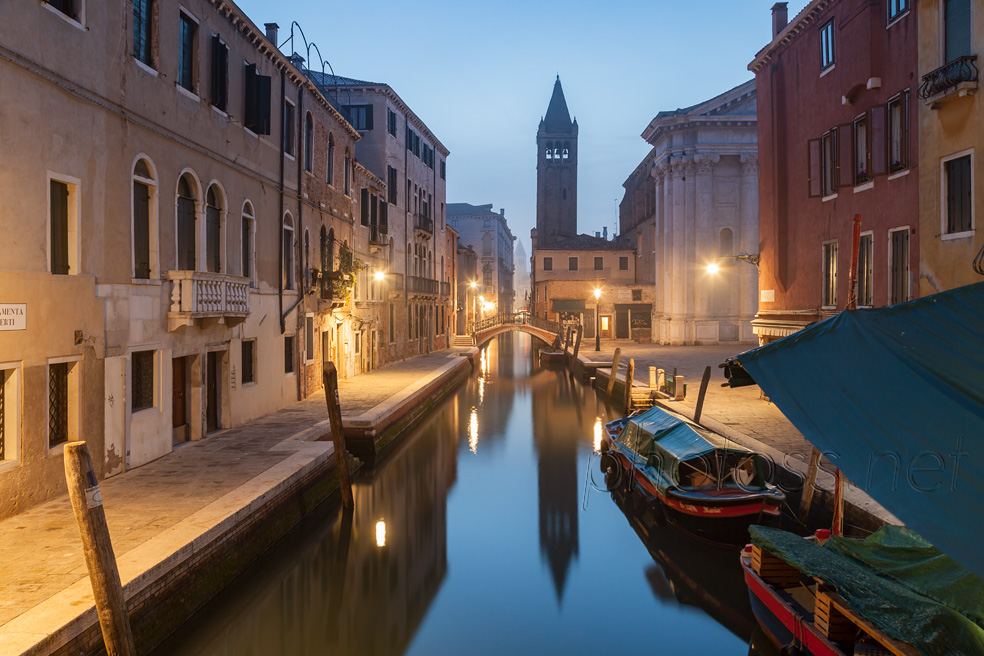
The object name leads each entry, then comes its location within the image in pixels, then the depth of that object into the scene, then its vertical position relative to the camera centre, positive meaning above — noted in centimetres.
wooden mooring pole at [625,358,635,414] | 1936 -179
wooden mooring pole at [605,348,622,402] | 2295 -170
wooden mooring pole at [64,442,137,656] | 522 -171
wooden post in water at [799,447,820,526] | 902 -209
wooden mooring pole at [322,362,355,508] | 1077 -168
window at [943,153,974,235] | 1021 +194
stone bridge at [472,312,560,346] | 4287 -6
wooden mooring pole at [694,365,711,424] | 1458 -141
